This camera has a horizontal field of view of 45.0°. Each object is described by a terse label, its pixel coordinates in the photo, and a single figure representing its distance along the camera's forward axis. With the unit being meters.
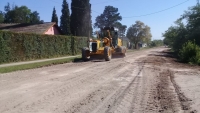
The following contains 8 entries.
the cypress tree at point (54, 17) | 74.84
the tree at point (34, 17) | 90.95
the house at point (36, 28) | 37.74
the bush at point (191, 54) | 23.49
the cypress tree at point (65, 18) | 61.47
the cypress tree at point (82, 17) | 45.38
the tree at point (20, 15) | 83.06
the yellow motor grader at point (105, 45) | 22.52
